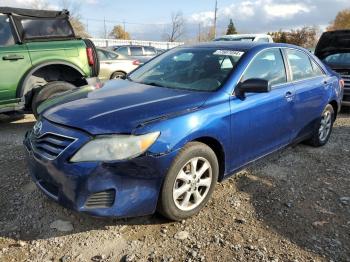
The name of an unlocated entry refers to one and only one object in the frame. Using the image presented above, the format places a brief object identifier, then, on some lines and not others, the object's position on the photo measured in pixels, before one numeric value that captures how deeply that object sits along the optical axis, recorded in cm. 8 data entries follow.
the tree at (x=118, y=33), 6059
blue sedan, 287
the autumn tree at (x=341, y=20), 6063
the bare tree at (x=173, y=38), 6544
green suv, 582
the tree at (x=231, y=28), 5479
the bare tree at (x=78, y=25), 4077
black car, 825
